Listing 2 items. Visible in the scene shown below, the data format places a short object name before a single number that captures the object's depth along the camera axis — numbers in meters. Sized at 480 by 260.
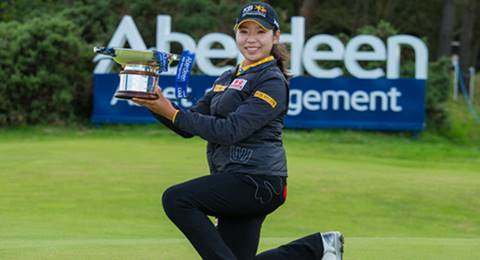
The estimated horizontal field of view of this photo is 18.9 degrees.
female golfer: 6.92
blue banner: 31.70
